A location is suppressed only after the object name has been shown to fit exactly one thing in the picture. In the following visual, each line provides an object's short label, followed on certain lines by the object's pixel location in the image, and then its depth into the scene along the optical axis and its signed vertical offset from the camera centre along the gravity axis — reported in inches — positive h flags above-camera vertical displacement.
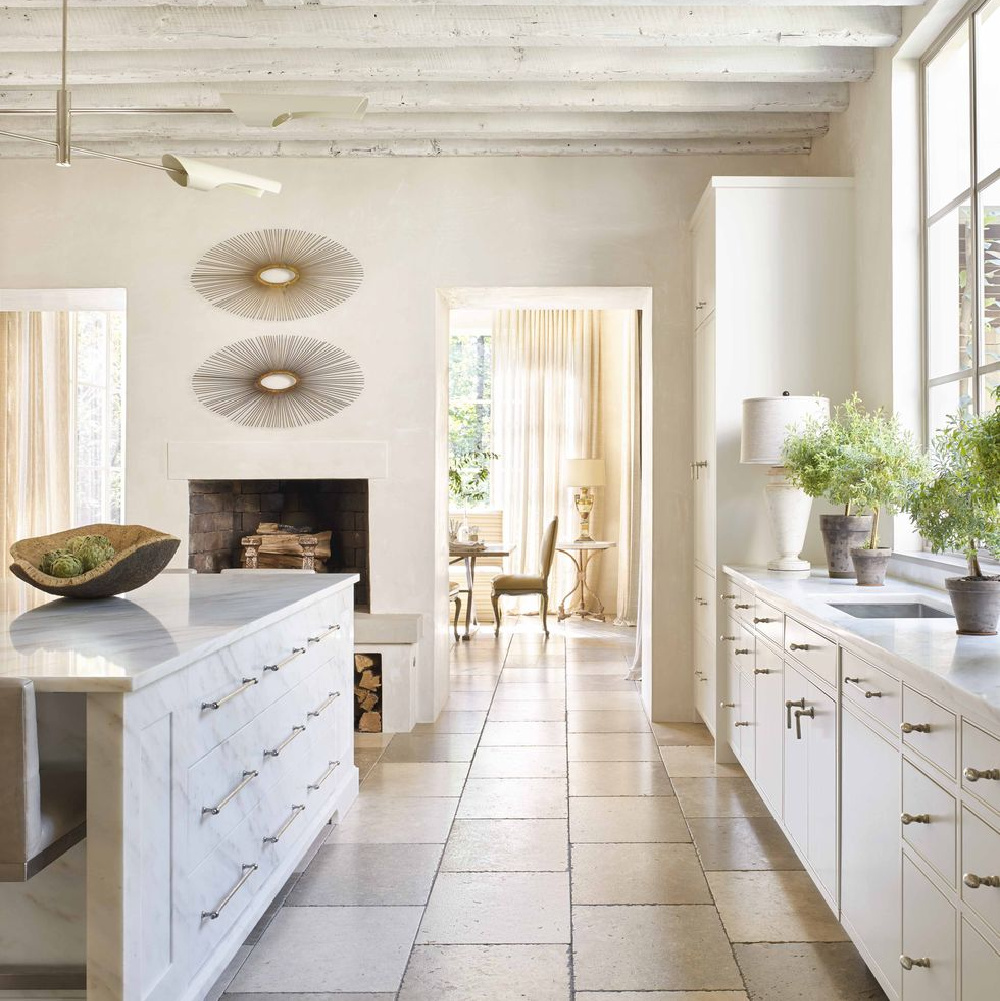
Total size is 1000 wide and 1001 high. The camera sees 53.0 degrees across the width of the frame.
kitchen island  71.9 -21.9
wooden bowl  106.3 -6.4
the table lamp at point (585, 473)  329.1 +11.4
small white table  343.6 -29.4
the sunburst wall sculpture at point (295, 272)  205.2 +48.3
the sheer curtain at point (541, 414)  350.6 +32.9
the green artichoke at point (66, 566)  107.0 -6.1
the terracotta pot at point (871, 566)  133.5 -7.9
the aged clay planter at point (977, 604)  89.9 -8.8
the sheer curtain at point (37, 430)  295.7 +23.7
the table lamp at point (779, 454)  153.9 +8.3
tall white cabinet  171.9 +33.6
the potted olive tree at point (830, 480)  138.2 +3.9
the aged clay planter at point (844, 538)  143.7 -4.5
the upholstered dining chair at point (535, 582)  304.5 -22.5
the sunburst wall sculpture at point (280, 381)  205.2 +26.1
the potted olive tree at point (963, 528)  85.6 -2.0
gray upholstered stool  68.2 -19.2
